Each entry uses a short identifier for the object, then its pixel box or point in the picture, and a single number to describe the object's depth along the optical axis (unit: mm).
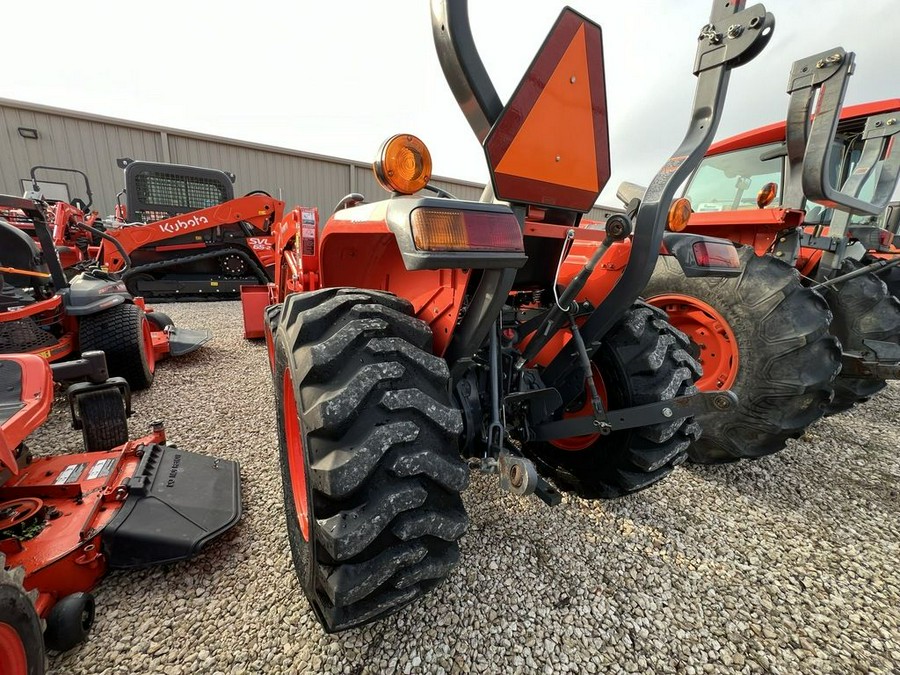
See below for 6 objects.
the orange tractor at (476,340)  1028
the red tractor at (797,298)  2219
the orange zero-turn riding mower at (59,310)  2609
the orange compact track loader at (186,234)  6266
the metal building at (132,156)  9781
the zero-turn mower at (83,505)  1218
